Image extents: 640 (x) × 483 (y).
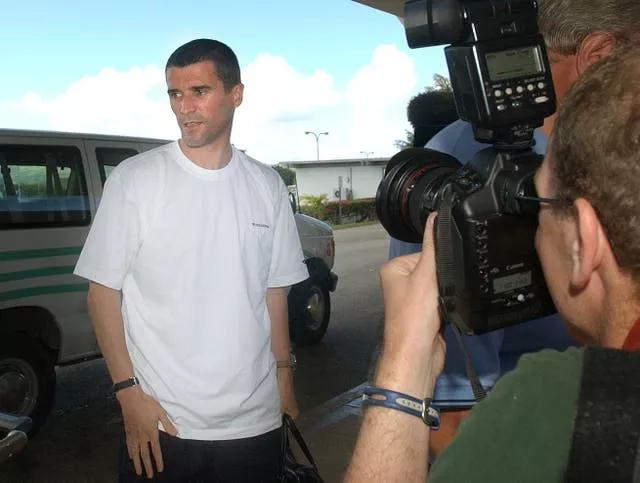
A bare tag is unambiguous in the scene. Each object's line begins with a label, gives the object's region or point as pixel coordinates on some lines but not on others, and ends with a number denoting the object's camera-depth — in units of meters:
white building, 52.09
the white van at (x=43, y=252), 5.50
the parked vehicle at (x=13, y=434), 1.53
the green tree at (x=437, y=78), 39.64
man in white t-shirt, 2.32
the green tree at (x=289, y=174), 45.64
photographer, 0.80
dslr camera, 1.28
